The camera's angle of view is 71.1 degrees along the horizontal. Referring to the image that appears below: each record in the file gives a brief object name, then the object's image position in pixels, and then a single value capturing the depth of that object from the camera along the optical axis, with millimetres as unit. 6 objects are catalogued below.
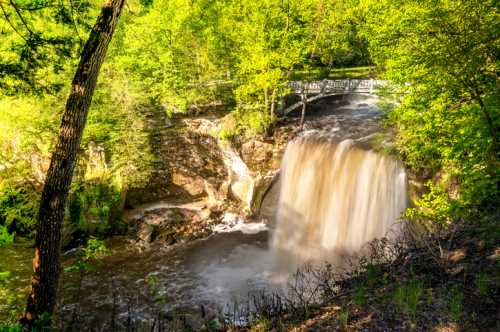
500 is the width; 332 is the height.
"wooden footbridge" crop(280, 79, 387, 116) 20594
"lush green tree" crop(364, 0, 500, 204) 6453
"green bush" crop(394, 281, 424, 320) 5434
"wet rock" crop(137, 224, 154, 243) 15422
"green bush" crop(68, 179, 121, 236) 15266
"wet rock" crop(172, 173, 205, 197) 17797
